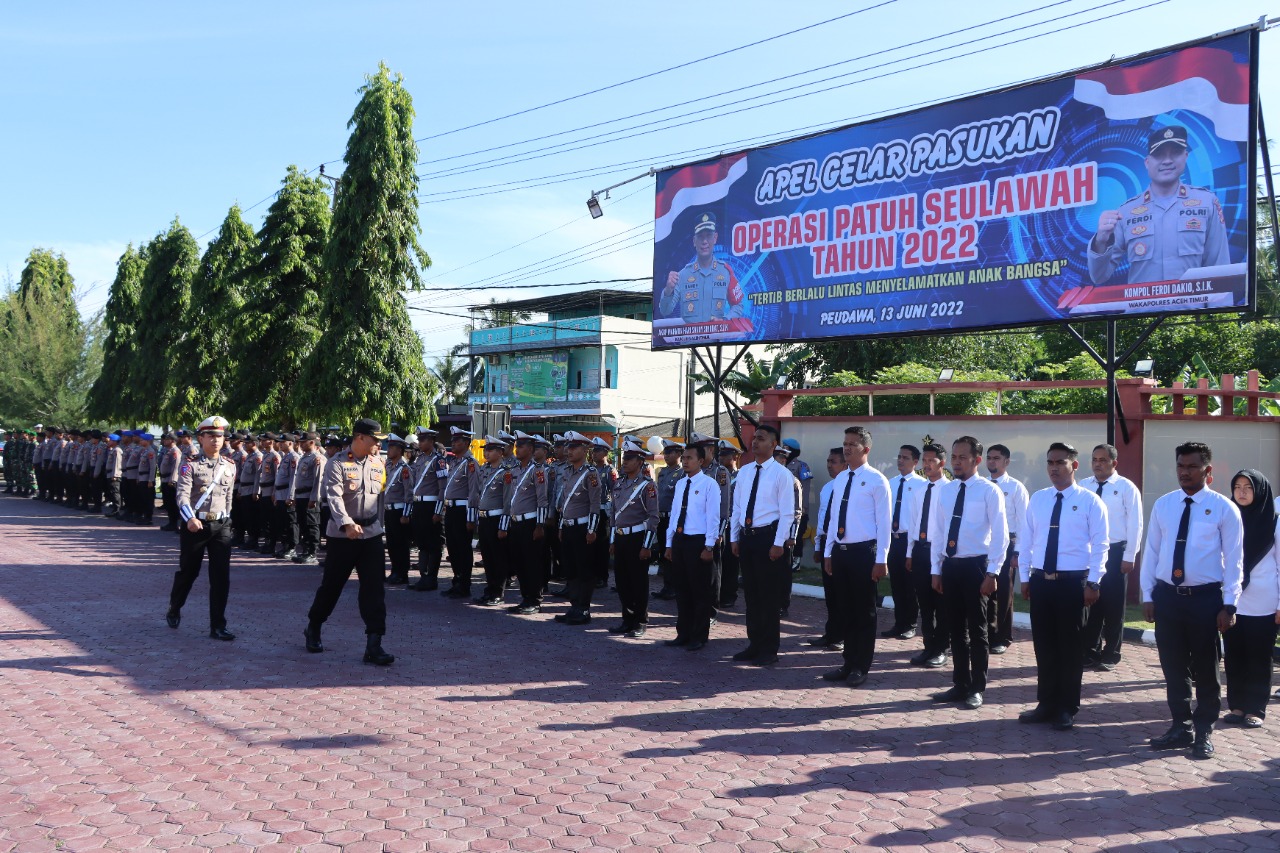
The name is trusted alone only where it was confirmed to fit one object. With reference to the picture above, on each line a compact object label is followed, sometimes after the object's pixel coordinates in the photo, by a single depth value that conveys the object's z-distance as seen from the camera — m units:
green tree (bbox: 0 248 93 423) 38.19
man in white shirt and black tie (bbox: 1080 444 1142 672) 8.80
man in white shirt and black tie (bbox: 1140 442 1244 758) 6.48
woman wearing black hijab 7.07
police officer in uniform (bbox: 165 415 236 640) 9.24
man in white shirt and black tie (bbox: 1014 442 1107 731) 7.04
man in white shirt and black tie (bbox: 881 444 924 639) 10.52
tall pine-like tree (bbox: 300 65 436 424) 20.27
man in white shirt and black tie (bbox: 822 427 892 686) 8.27
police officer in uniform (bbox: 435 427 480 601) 12.55
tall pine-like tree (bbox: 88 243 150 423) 32.62
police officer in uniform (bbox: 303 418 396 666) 8.46
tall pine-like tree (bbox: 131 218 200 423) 29.45
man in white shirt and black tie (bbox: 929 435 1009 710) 7.62
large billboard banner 10.71
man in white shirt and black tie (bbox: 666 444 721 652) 9.38
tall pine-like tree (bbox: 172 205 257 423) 25.29
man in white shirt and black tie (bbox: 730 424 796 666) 8.91
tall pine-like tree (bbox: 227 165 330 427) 22.89
